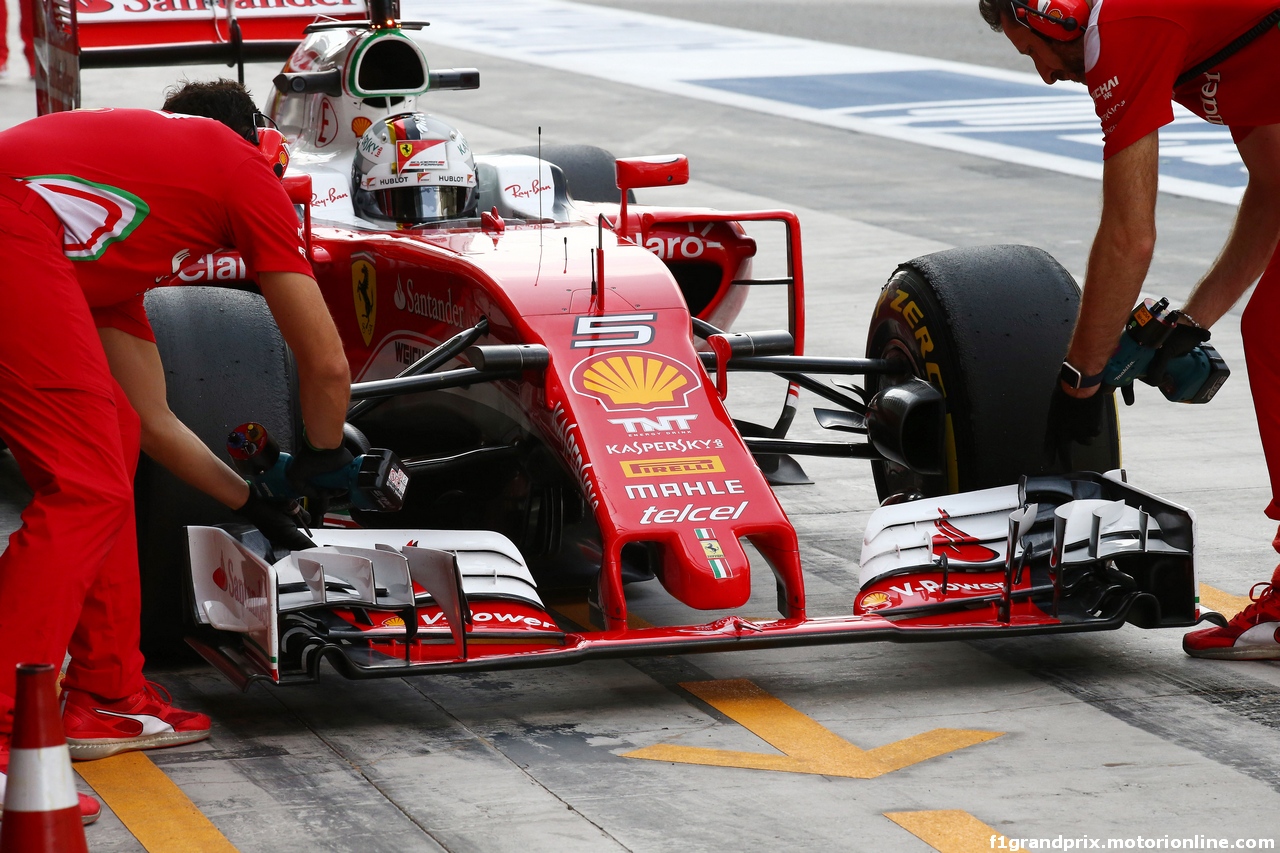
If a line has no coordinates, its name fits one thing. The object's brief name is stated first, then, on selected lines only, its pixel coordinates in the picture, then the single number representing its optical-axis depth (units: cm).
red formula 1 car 888
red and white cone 645
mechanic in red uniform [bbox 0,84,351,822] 775
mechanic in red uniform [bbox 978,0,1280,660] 901
